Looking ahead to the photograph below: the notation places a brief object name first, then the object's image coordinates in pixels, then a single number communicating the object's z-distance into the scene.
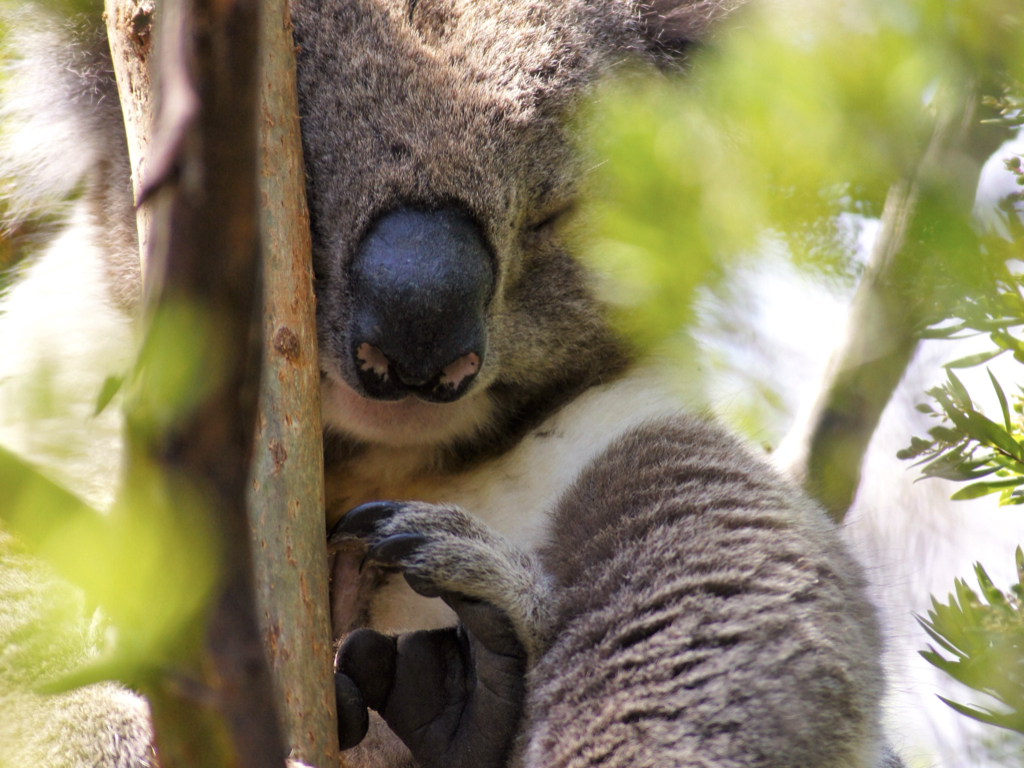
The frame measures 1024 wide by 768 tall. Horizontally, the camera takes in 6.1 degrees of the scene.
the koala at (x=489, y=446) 2.29
